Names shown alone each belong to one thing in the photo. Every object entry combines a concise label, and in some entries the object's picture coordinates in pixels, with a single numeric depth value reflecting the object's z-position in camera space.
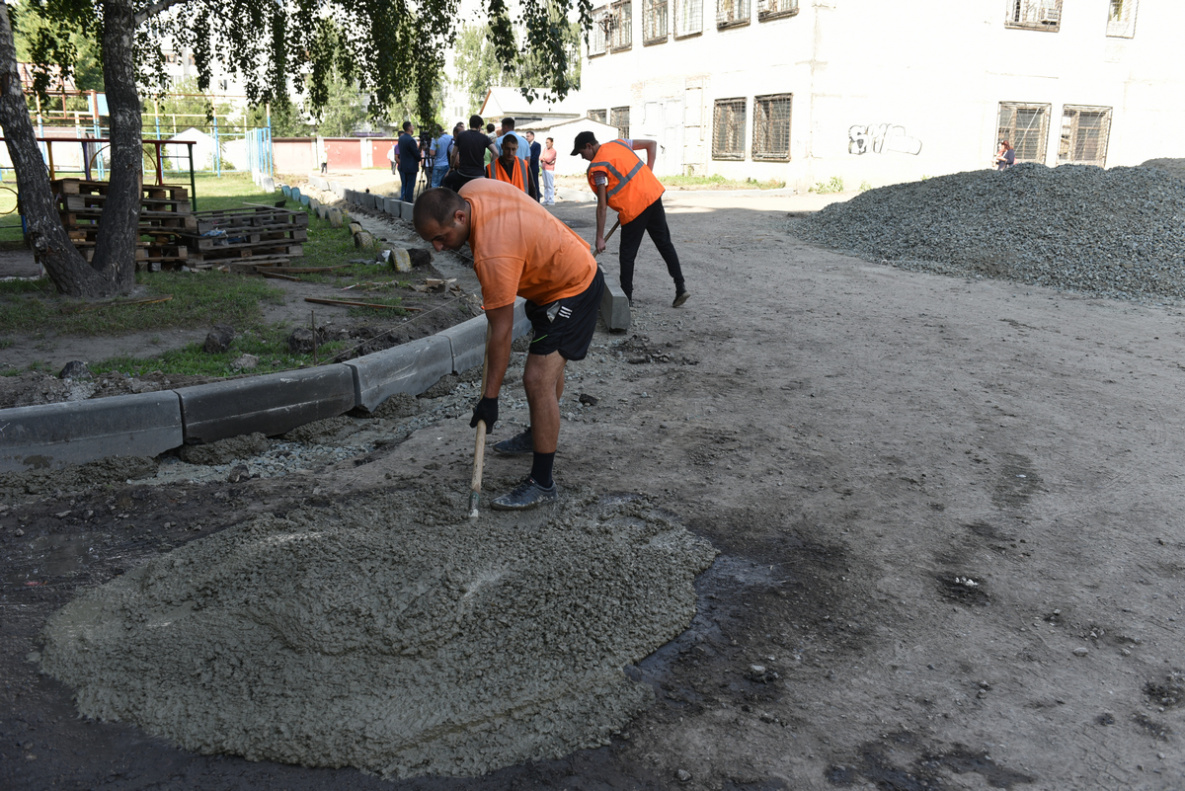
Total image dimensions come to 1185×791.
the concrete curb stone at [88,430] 4.05
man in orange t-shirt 3.42
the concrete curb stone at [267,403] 4.48
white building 23.58
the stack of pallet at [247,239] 9.52
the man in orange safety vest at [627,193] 7.32
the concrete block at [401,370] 5.09
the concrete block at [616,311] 7.10
